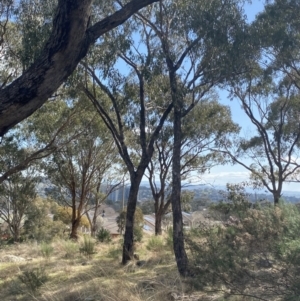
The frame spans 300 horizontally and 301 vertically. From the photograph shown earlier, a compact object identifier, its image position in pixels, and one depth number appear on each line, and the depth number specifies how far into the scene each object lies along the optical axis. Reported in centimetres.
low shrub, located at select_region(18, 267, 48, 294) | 576
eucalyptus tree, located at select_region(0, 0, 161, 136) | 367
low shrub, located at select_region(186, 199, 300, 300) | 356
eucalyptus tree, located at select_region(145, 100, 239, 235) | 1239
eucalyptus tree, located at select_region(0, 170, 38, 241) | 1459
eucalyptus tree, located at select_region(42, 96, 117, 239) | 1276
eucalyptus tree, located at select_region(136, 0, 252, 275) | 679
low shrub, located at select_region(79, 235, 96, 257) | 890
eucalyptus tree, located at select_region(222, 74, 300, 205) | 1183
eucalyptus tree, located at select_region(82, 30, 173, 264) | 767
